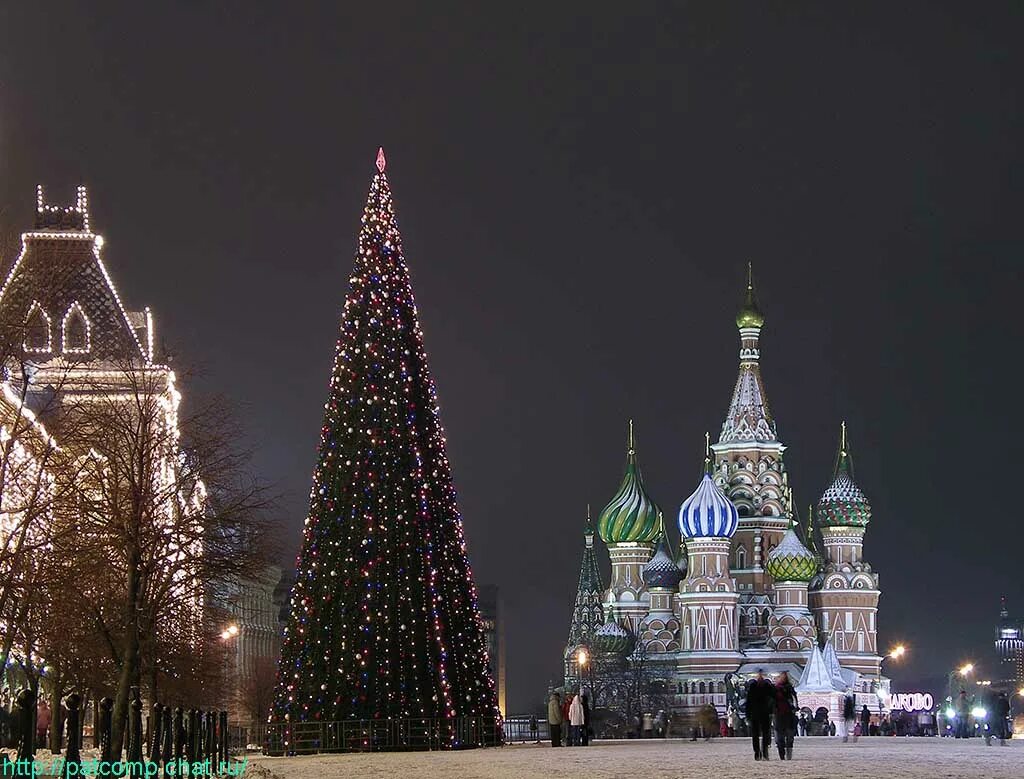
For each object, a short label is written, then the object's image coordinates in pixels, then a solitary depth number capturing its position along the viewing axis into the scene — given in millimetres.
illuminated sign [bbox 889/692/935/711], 136875
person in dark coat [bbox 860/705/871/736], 74312
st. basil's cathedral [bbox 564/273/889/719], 142000
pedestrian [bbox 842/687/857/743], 59000
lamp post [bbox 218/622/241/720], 69750
